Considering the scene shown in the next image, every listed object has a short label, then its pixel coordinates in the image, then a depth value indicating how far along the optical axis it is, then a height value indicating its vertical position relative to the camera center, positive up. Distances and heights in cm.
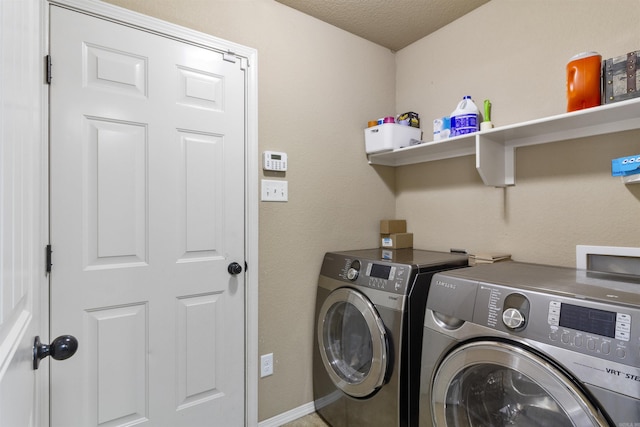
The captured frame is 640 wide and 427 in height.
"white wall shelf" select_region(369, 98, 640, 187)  138 +40
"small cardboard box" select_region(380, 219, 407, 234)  229 -10
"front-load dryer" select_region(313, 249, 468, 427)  149 -62
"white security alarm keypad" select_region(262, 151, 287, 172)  186 +30
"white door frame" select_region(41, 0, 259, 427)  178 -8
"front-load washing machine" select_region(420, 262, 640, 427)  87 -43
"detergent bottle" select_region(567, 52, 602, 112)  139 +57
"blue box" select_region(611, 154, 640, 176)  131 +19
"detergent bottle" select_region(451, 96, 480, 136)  182 +54
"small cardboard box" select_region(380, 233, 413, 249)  223 -19
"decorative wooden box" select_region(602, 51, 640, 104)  129 +55
